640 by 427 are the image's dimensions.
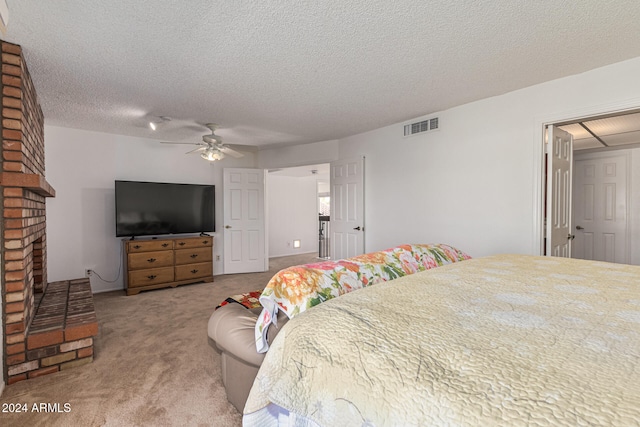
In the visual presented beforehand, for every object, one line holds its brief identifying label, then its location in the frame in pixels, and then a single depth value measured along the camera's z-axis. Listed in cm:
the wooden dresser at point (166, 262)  423
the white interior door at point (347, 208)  449
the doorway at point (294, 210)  767
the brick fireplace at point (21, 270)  198
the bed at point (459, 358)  57
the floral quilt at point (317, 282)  131
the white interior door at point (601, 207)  459
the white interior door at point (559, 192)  280
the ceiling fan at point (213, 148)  388
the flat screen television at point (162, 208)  436
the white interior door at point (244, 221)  549
